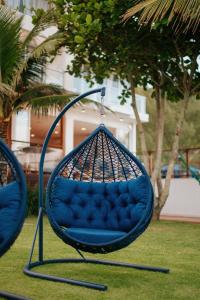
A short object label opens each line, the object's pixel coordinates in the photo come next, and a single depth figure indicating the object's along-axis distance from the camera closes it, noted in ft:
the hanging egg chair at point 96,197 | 14.67
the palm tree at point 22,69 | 32.96
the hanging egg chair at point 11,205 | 11.18
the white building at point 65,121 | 48.97
